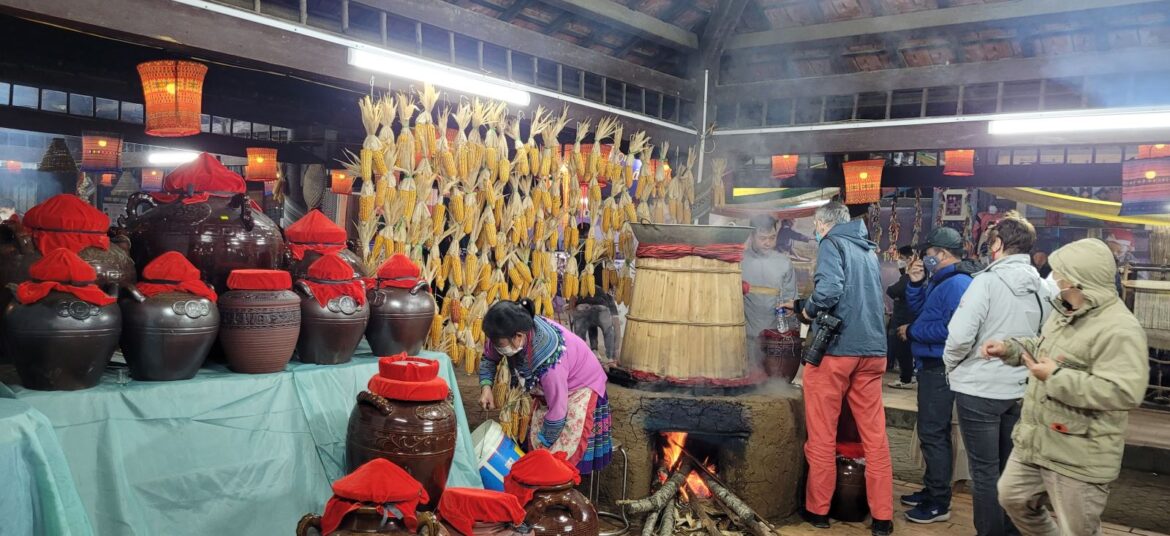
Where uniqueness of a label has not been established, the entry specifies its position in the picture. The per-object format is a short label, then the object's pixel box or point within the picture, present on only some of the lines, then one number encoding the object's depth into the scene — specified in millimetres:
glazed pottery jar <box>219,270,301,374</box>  3314
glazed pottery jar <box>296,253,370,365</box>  3619
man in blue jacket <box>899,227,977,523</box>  5180
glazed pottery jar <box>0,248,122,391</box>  2736
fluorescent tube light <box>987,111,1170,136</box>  5688
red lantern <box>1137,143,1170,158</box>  7094
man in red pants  4852
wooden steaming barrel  5090
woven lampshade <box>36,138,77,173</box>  10648
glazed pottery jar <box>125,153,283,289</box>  3488
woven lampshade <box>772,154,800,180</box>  9113
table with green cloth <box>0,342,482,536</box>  2865
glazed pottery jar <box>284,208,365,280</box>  3836
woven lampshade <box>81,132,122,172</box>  9404
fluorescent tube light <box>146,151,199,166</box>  14281
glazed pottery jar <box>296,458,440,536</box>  2471
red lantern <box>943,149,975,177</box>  8797
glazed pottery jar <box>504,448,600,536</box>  3133
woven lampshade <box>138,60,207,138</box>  5711
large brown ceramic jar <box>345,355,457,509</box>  3158
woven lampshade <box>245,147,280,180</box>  10289
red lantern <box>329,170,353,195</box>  9870
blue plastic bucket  4125
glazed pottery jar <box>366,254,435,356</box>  3955
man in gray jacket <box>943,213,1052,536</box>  4367
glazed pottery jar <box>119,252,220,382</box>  3014
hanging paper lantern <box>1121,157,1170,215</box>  7133
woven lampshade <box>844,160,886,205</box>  8125
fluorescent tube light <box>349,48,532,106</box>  4566
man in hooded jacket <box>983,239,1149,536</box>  3174
